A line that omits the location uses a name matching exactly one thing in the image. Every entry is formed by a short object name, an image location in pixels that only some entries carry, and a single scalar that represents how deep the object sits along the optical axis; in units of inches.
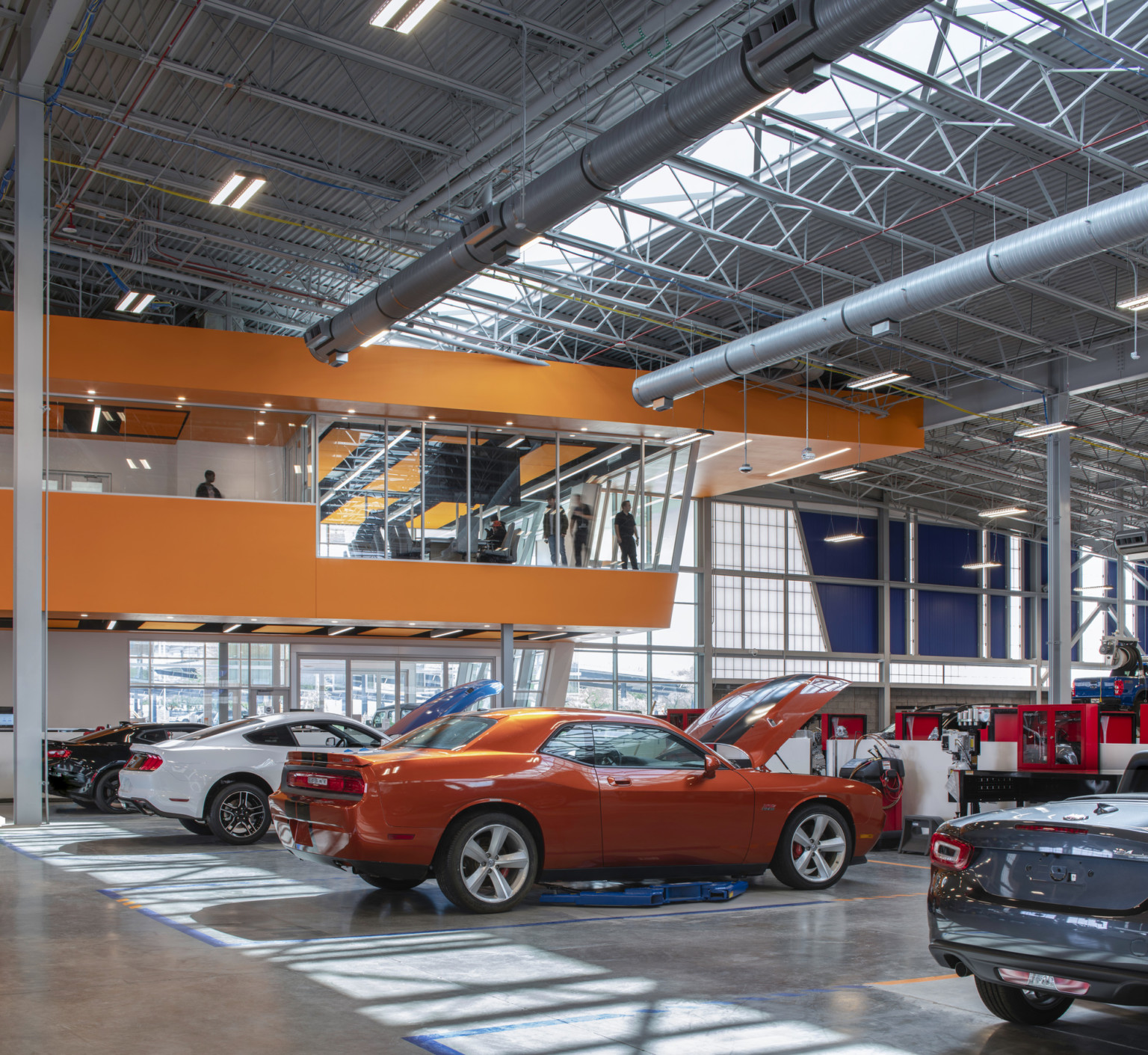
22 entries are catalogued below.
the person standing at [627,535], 886.4
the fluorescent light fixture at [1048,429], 858.8
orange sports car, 299.4
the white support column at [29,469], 552.5
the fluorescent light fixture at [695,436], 892.0
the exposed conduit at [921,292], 524.4
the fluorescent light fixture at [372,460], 802.8
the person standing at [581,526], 863.1
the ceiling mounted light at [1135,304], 652.7
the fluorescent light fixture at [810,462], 982.4
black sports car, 625.0
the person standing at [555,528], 855.1
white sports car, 467.5
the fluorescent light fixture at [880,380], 749.3
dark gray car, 169.8
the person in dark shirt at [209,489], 753.6
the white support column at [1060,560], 890.7
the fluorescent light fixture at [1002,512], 1145.4
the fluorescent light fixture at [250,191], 519.8
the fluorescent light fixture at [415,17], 401.7
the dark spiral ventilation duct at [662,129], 368.8
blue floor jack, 320.2
